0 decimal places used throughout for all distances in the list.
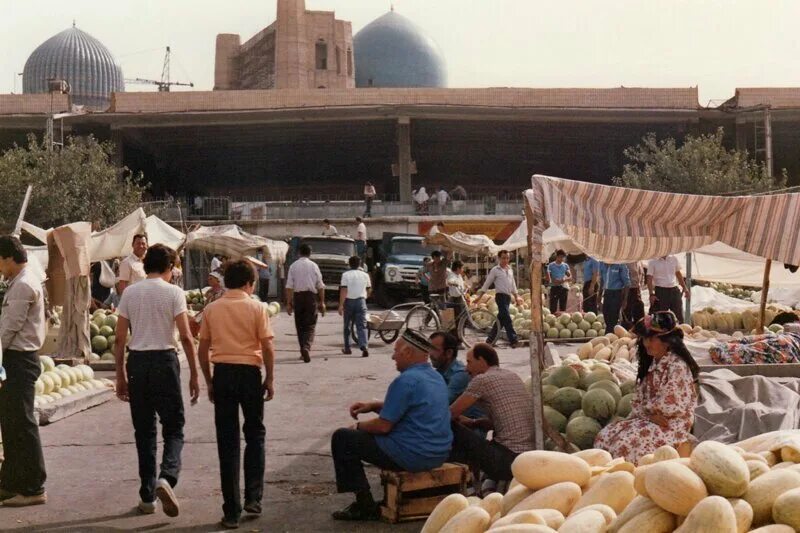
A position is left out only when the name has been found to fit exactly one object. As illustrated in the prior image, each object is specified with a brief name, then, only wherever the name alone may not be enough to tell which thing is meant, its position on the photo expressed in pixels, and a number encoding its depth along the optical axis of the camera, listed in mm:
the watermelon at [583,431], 7938
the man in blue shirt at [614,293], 15797
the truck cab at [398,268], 31797
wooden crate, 6484
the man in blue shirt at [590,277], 20188
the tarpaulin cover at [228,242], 26781
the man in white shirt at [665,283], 14711
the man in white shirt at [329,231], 32750
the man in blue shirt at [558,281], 20984
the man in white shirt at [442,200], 43188
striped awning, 7801
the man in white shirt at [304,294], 15938
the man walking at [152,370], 6844
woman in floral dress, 6898
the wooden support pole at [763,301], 12203
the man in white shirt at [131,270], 12859
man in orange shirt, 6688
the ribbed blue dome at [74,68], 70438
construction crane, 92188
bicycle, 18266
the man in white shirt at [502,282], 16984
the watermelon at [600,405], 8180
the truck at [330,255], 31250
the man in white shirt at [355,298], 16469
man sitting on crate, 6508
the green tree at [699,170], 40156
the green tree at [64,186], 39344
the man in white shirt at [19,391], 7062
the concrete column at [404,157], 43938
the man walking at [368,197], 42000
